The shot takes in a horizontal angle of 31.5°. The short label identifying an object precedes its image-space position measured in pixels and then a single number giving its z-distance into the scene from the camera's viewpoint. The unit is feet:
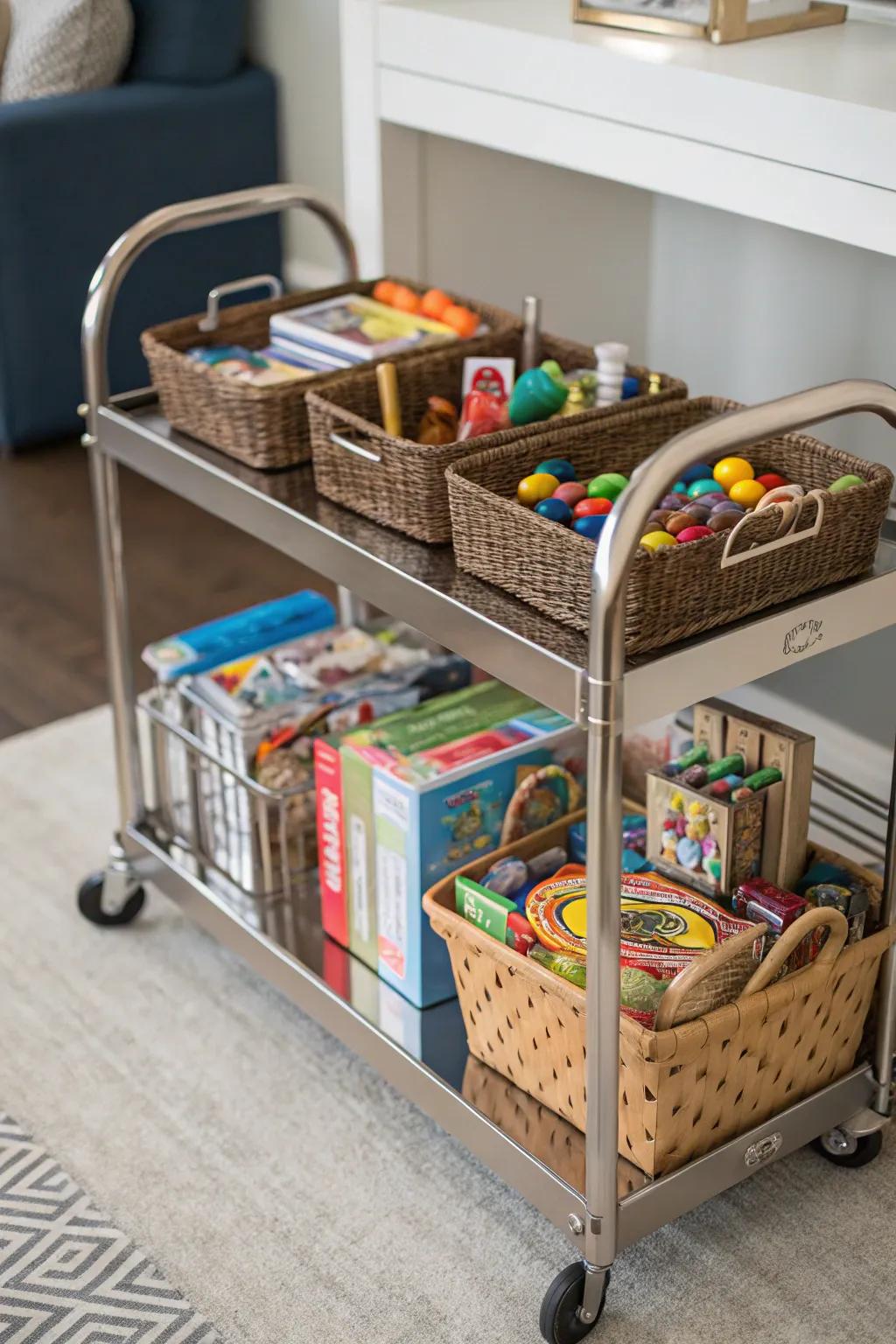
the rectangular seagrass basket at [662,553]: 3.90
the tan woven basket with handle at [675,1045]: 4.35
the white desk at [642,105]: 4.83
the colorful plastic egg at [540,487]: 4.42
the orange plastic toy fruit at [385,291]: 5.90
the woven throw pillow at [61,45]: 10.85
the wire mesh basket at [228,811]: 5.84
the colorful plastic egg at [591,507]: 4.26
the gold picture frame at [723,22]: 5.42
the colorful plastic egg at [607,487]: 4.40
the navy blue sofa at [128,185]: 10.65
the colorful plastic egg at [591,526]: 4.23
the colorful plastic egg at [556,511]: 4.28
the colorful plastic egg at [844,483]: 4.27
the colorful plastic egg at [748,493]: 4.38
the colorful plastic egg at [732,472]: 4.55
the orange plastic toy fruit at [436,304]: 5.67
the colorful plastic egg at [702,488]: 4.46
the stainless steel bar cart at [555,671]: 3.81
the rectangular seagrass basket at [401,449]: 4.54
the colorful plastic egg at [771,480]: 4.52
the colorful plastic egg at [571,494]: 4.36
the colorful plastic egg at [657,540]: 4.10
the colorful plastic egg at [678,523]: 4.20
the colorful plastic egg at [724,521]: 4.19
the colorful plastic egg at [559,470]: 4.51
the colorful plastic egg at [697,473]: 4.66
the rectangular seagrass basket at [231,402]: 5.05
